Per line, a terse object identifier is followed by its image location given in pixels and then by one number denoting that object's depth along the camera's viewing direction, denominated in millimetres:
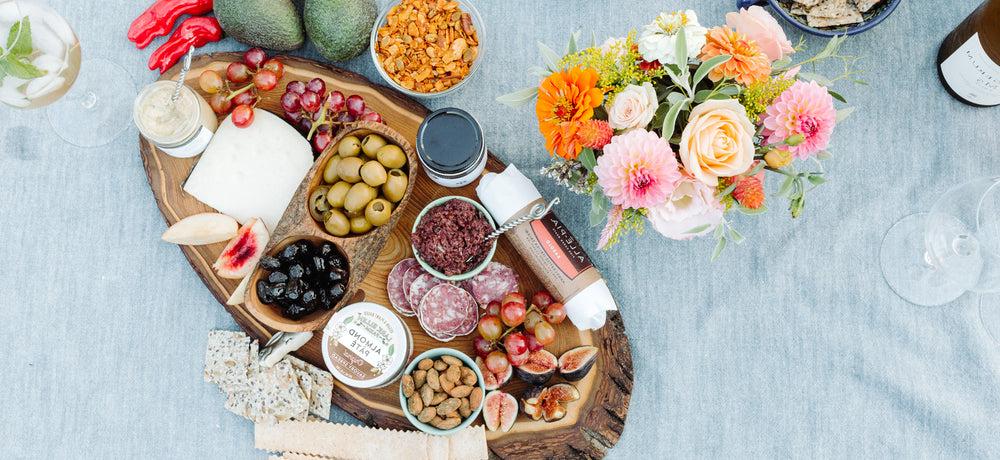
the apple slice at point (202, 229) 1139
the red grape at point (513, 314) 1074
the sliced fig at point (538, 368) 1089
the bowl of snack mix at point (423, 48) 1136
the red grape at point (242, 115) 1121
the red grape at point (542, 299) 1115
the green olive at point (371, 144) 1025
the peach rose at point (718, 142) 726
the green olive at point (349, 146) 1032
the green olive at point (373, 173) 1000
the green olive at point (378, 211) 1011
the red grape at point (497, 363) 1085
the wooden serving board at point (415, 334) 1136
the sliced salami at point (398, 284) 1146
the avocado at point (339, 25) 1114
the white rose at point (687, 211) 779
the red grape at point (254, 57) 1159
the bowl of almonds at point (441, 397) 1039
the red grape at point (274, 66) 1146
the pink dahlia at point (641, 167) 742
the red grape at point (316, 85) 1132
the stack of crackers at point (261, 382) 1129
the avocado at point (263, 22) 1128
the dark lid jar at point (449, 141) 1026
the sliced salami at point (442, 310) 1107
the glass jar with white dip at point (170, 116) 1099
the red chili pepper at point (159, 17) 1229
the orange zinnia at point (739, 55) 761
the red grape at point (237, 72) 1148
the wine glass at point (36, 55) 1025
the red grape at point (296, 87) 1130
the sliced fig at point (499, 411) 1103
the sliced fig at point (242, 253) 1113
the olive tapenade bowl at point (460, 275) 1061
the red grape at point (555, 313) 1089
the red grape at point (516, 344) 1073
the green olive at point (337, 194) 1026
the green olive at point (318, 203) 1037
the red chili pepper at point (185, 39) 1223
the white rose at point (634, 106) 773
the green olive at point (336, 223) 1020
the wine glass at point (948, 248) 1025
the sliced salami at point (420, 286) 1120
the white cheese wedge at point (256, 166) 1153
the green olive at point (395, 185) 1015
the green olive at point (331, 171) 1047
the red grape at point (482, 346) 1114
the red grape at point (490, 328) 1089
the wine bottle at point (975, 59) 1025
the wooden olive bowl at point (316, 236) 1023
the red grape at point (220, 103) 1152
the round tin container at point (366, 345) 1086
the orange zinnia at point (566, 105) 775
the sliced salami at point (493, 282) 1135
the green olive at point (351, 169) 1020
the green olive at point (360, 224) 1032
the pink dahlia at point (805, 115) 752
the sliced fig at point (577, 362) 1095
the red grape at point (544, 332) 1075
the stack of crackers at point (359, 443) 1115
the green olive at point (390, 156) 1014
